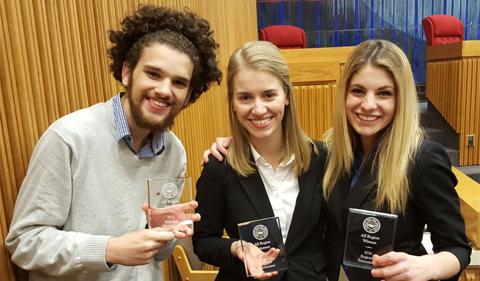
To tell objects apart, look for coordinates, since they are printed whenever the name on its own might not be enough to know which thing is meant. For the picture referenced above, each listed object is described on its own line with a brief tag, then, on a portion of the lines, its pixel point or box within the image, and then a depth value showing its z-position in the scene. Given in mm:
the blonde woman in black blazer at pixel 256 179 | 1467
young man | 1123
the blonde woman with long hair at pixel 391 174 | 1317
